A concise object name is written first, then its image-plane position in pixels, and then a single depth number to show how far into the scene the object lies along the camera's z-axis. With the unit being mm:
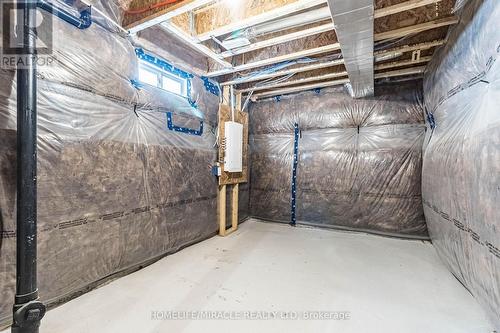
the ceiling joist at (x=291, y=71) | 2612
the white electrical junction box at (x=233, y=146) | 3182
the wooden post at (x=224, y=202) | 3295
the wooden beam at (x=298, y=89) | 3307
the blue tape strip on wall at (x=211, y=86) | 3068
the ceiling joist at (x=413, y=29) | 1898
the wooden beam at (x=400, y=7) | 1666
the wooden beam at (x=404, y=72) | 2944
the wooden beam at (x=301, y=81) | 3010
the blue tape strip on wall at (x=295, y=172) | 3939
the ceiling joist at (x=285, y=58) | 2327
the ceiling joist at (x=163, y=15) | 1603
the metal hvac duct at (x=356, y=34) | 1492
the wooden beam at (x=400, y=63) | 2645
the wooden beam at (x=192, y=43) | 1989
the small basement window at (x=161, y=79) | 2307
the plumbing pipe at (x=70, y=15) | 1505
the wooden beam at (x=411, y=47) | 2234
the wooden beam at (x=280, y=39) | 2014
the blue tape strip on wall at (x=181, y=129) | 2498
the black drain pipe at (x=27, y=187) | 1069
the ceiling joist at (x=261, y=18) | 1681
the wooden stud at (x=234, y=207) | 3586
